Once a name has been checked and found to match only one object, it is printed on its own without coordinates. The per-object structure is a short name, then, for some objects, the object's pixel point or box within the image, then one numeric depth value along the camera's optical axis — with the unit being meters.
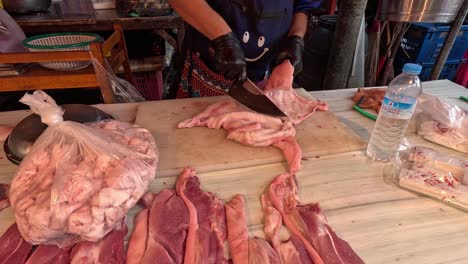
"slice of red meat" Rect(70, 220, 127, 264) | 0.87
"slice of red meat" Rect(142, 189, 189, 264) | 0.88
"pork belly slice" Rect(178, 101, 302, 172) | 1.32
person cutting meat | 1.56
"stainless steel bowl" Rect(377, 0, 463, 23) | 2.23
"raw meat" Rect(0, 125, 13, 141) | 1.40
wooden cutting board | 1.29
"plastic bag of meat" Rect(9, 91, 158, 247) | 0.86
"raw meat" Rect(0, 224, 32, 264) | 0.88
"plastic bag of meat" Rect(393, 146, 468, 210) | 1.10
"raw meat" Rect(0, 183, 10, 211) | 1.06
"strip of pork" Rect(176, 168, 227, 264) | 0.90
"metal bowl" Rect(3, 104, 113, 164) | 1.18
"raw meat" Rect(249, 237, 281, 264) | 0.88
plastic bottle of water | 1.19
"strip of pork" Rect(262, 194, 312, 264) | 0.90
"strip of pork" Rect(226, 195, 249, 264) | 0.91
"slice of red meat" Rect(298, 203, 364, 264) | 0.89
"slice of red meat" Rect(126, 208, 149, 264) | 0.89
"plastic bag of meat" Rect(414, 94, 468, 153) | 1.43
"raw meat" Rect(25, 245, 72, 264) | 0.88
